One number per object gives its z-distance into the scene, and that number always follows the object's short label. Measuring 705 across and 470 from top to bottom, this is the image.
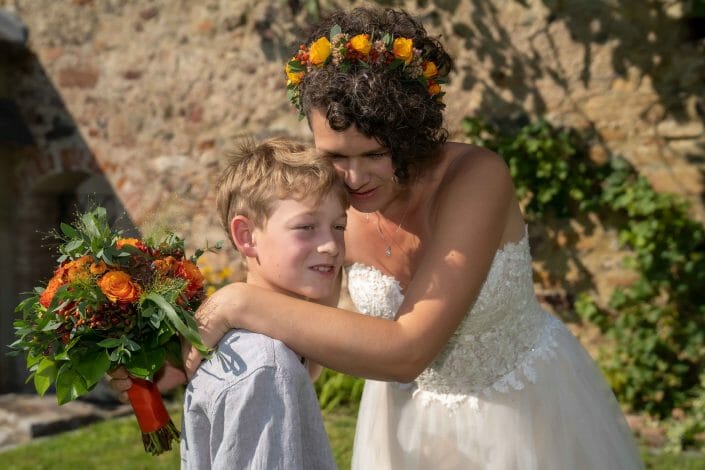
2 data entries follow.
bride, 1.84
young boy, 1.68
